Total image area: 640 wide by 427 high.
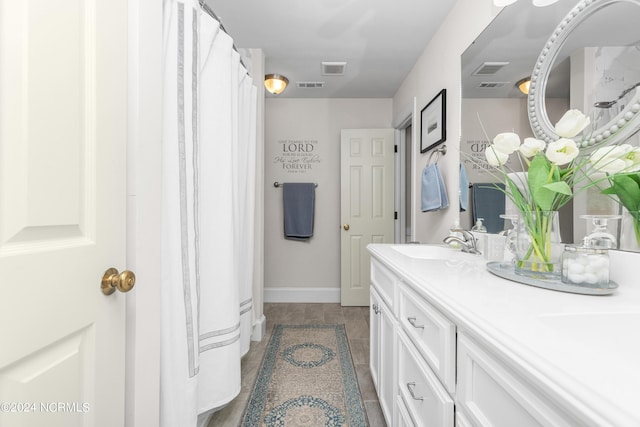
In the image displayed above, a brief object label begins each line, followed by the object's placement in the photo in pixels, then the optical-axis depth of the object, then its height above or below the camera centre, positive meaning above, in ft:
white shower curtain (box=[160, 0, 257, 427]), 3.50 -0.09
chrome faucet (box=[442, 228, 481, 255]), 4.79 -0.48
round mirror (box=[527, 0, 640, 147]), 2.77 +1.68
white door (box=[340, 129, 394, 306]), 10.53 +0.41
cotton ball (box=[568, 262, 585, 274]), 2.57 -0.49
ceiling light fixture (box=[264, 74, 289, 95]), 8.71 +3.92
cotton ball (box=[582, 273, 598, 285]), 2.51 -0.57
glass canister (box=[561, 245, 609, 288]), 2.50 -0.47
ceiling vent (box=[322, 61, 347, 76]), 8.37 +4.29
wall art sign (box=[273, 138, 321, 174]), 11.07 +2.17
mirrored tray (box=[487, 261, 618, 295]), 2.46 -0.65
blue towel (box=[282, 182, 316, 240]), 10.76 +0.15
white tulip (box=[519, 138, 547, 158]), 3.12 +0.71
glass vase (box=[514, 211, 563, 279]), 2.98 -0.36
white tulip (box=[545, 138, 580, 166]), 2.72 +0.59
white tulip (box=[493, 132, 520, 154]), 3.14 +0.77
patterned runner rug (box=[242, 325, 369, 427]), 4.80 -3.37
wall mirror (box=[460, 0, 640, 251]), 2.90 +1.75
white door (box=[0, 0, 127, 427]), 1.76 +0.02
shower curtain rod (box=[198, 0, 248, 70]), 5.70 +4.10
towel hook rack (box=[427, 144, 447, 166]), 6.34 +1.38
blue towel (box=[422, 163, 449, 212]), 6.22 +0.49
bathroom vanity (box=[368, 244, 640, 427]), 1.24 -0.74
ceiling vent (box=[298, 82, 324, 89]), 9.74 +4.32
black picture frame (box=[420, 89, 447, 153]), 6.24 +2.11
